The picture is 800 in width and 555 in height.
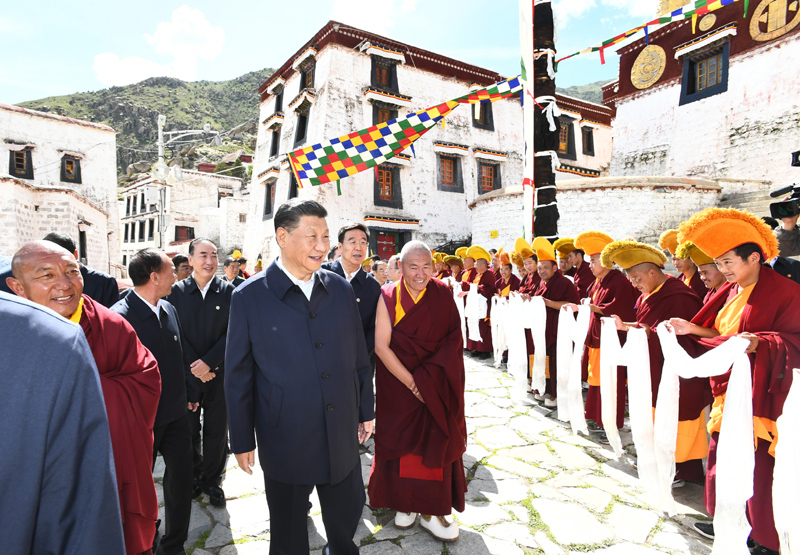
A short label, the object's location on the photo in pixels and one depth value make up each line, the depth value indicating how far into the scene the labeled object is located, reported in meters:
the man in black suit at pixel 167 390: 2.37
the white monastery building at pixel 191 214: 26.64
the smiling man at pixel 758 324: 2.30
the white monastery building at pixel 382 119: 16.22
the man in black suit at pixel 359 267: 3.62
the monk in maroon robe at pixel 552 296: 5.18
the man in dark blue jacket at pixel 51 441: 0.75
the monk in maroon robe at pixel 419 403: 2.67
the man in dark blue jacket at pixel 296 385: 1.94
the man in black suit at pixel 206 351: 3.12
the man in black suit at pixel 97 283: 3.29
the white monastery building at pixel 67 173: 12.77
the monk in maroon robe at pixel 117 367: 1.59
